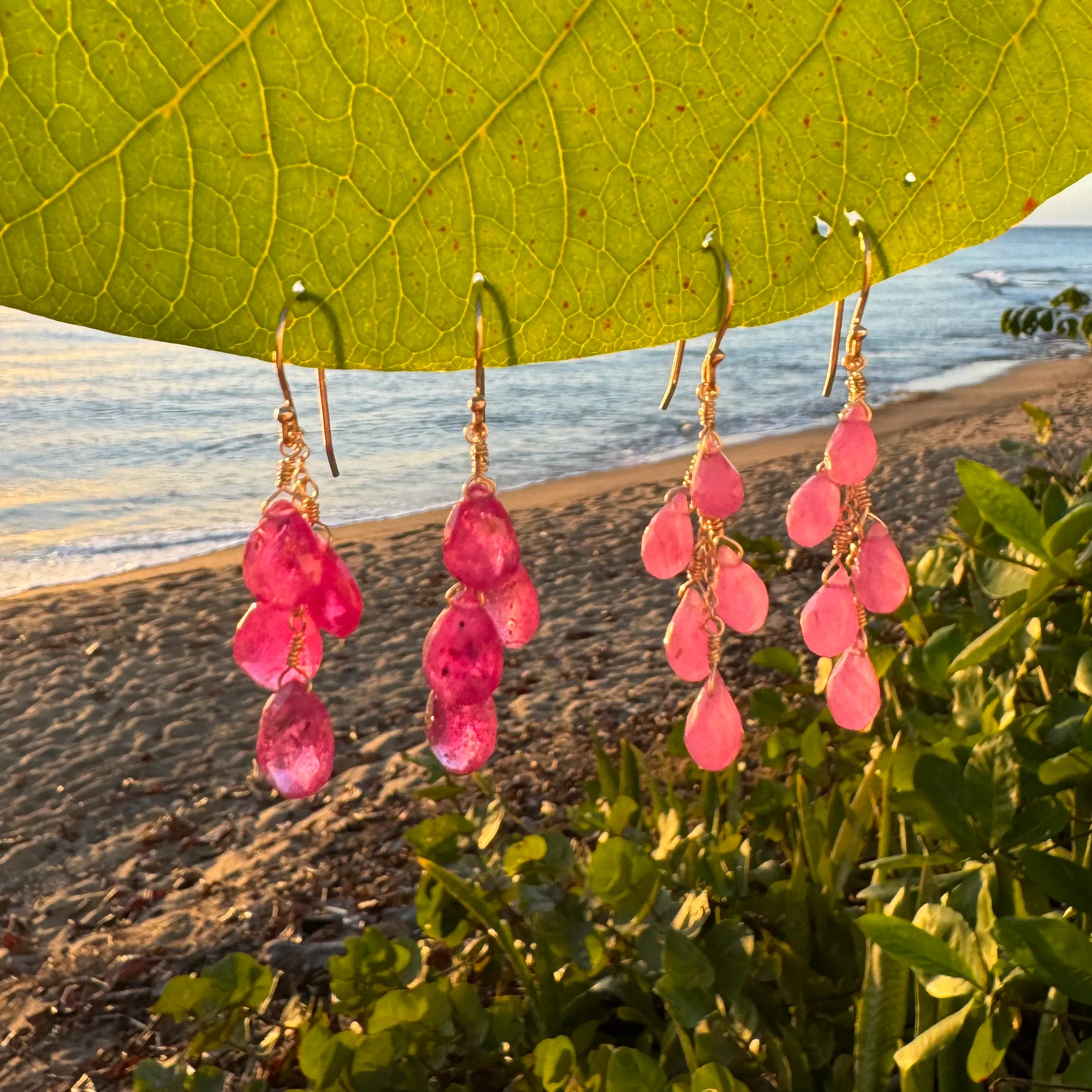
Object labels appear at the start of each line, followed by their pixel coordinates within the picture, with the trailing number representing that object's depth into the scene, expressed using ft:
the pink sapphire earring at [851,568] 0.57
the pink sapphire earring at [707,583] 0.54
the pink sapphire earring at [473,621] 0.47
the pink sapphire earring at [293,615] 0.46
